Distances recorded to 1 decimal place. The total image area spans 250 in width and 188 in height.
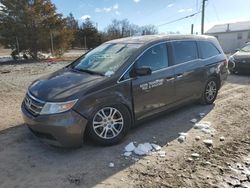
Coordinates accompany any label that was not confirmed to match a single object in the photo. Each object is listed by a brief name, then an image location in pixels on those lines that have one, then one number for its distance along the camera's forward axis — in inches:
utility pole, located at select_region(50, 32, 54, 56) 564.8
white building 1081.1
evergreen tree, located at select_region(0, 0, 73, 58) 536.1
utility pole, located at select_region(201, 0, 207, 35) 731.2
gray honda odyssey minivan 107.1
